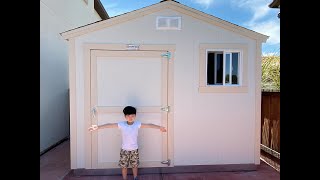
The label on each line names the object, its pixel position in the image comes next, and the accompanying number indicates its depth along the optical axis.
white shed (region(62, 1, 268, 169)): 3.36
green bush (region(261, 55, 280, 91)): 5.01
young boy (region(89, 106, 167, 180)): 3.07
